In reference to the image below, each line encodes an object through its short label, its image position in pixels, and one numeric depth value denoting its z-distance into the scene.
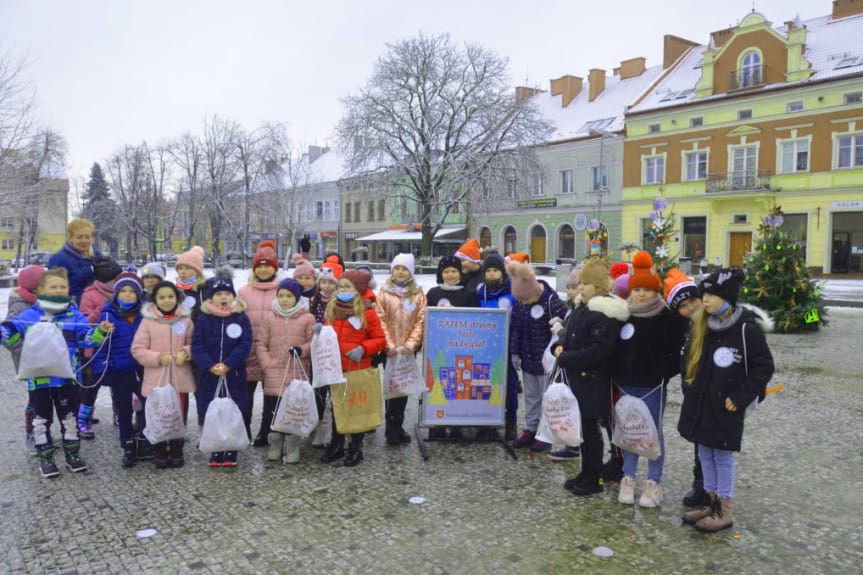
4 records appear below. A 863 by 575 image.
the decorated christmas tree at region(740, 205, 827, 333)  13.86
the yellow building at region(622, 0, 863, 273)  31.41
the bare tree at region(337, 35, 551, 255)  29.39
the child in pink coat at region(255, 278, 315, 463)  5.54
